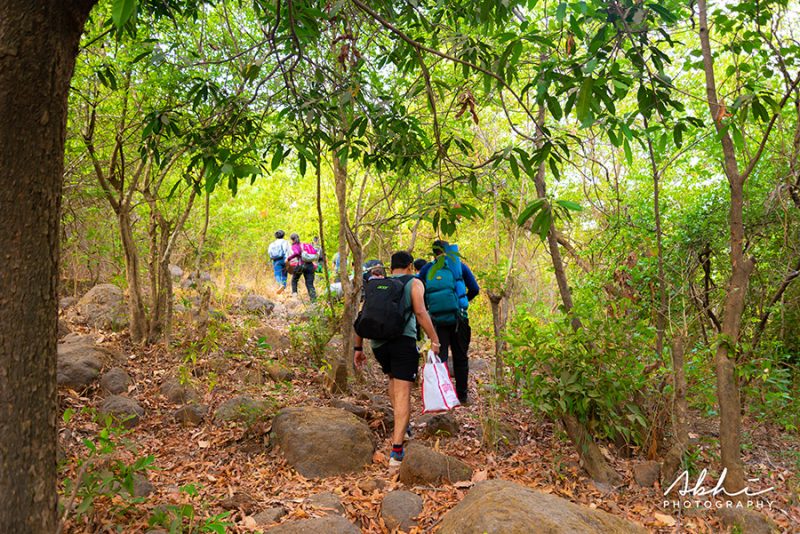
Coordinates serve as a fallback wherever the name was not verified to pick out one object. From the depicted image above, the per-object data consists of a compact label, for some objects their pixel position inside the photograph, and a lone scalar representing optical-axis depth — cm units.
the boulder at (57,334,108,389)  539
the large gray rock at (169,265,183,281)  1360
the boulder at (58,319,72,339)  692
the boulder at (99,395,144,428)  498
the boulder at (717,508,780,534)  347
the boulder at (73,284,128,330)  740
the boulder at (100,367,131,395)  548
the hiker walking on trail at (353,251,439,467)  455
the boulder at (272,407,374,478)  440
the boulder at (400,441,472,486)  409
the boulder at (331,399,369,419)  545
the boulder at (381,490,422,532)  356
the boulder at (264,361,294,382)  648
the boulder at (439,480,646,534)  291
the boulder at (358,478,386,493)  409
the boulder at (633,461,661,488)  401
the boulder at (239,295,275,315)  1023
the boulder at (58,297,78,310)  816
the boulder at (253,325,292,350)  779
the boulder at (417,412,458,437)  513
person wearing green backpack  569
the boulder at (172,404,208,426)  515
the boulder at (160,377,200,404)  553
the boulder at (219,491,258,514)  357
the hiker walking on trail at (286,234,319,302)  1181
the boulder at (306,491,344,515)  366
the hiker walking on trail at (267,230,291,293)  1260
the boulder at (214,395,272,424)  496
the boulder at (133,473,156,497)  358
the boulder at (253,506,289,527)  342
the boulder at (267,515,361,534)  320
